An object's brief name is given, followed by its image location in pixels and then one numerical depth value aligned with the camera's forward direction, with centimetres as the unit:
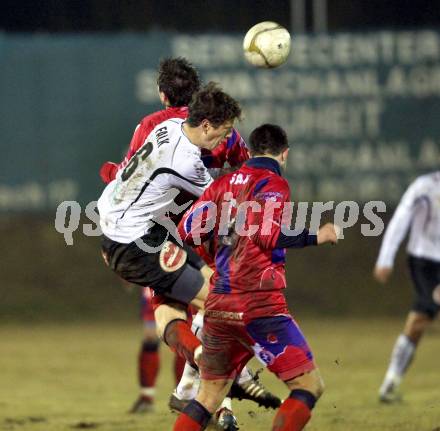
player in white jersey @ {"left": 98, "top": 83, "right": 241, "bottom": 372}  1357
